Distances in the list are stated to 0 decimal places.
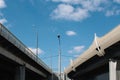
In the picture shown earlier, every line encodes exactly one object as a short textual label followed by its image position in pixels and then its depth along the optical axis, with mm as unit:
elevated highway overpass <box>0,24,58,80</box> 18174
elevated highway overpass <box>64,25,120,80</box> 16784
